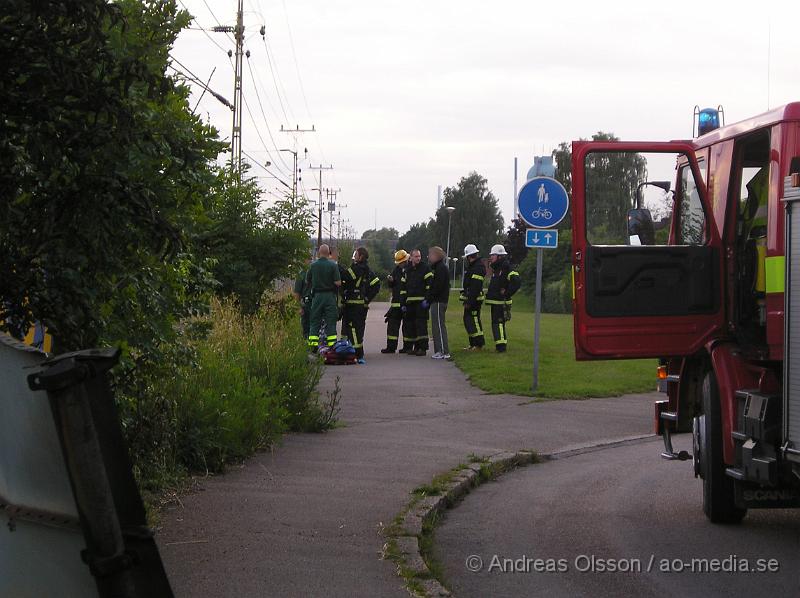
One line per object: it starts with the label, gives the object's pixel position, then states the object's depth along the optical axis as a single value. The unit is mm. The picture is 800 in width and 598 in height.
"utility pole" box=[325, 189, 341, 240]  102419
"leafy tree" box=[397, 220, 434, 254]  142375
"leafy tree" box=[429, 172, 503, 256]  122062
